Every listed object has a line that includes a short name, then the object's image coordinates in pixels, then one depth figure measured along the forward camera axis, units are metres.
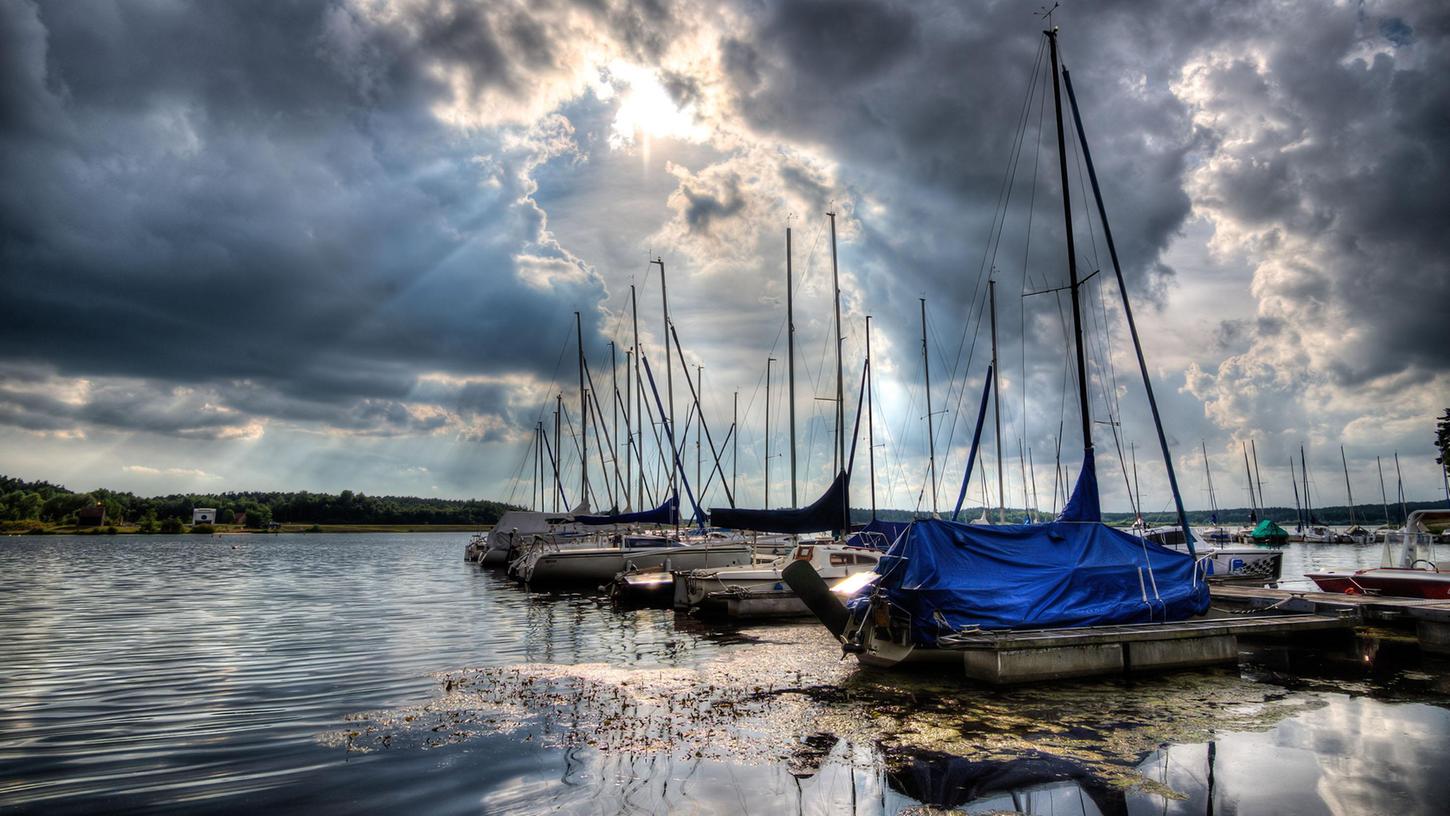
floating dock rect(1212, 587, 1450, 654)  18.31
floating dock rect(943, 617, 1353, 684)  14.89
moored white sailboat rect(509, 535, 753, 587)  38.53
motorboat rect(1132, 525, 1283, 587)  33.53
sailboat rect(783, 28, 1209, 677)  16.03
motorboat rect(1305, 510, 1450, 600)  21.83
